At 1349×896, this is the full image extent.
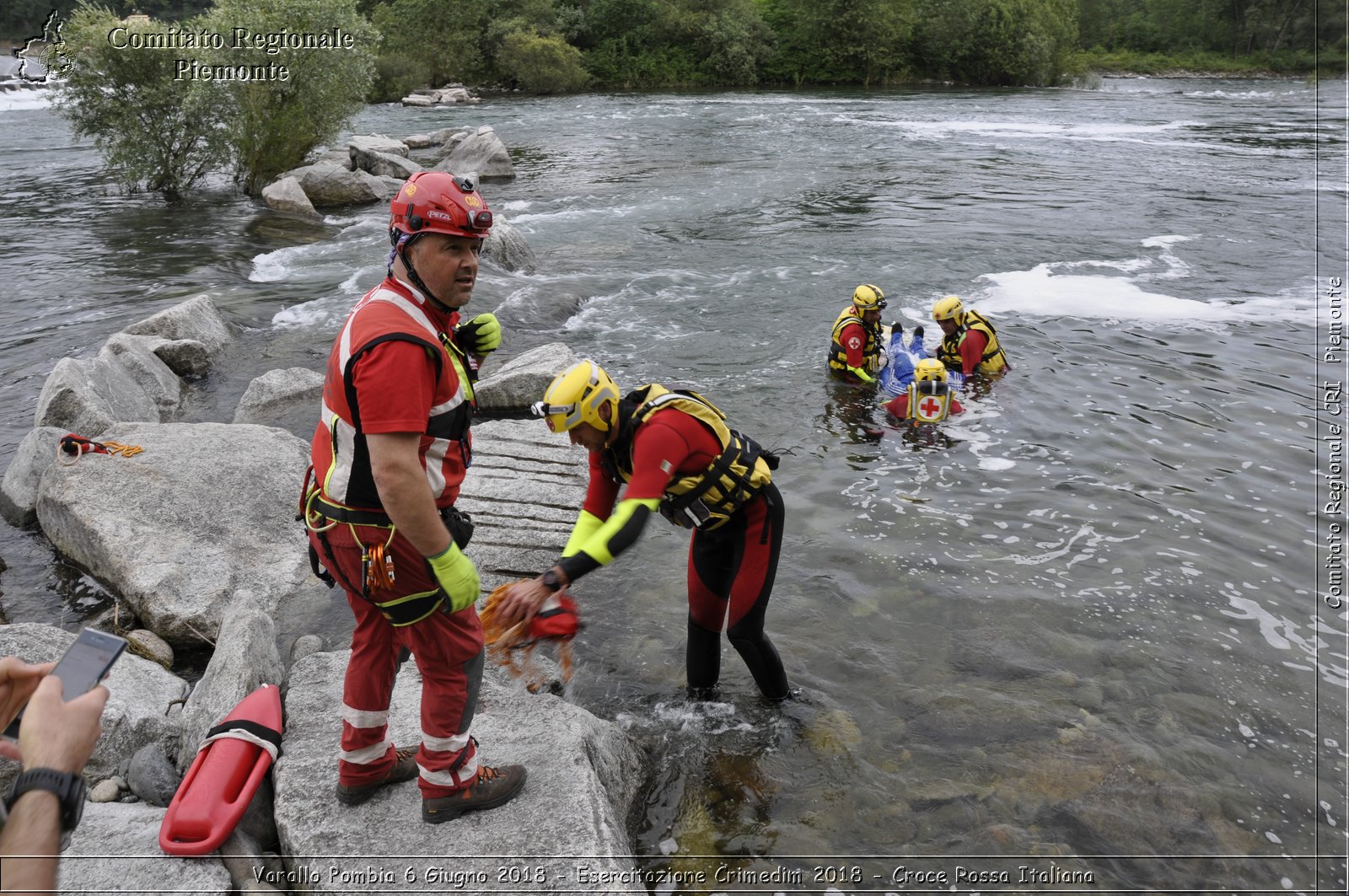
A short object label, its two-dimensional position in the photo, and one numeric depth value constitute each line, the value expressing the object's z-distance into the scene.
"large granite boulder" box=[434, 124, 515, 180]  24.16
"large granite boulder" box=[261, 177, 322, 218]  19.72
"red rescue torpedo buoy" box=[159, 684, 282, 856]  3.70
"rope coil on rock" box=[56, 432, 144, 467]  6.73
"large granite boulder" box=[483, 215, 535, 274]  15.15
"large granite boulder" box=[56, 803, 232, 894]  3.48
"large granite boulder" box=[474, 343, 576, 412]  9.63
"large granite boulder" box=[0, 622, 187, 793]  4.44
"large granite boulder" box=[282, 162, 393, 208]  21.11
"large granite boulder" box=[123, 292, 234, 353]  10.88
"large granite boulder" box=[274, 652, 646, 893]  3.71
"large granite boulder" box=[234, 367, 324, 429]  9.32
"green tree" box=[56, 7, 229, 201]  19.39
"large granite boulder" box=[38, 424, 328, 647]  5.89
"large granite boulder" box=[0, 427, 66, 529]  7.16
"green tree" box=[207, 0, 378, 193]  20.39
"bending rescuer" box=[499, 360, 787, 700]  3.97
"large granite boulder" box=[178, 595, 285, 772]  4.45
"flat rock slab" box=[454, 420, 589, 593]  6.71
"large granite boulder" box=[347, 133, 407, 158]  24.02
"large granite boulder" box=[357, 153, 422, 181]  23.75
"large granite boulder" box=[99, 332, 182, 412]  9.48
